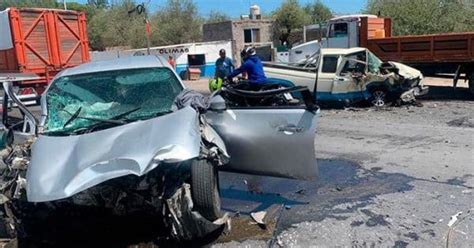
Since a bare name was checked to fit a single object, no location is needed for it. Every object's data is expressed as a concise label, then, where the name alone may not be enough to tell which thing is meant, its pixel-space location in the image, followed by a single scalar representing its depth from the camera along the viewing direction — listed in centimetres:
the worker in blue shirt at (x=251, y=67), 876
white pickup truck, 1184
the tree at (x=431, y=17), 2430
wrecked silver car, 360
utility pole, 2675
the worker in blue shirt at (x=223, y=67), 1256
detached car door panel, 457
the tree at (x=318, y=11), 5059
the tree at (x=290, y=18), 4416
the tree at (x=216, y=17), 5122
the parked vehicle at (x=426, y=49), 1297
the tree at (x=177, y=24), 4385
